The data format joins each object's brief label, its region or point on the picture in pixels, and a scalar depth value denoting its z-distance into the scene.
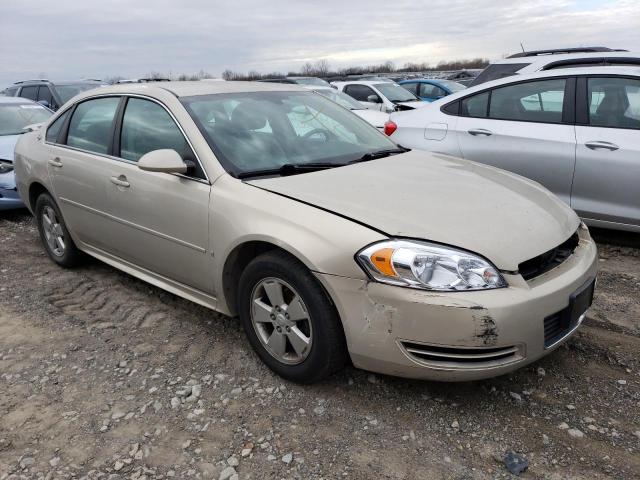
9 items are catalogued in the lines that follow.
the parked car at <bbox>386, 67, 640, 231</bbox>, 4.39
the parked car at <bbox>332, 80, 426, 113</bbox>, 12.79
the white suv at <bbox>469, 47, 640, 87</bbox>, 5.55
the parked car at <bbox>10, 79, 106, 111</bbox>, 11.67
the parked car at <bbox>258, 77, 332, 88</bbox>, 14.64
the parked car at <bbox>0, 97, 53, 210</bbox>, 6.58
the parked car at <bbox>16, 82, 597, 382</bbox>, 2.43
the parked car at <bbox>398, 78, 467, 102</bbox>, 15.03
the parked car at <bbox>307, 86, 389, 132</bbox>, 7.84
